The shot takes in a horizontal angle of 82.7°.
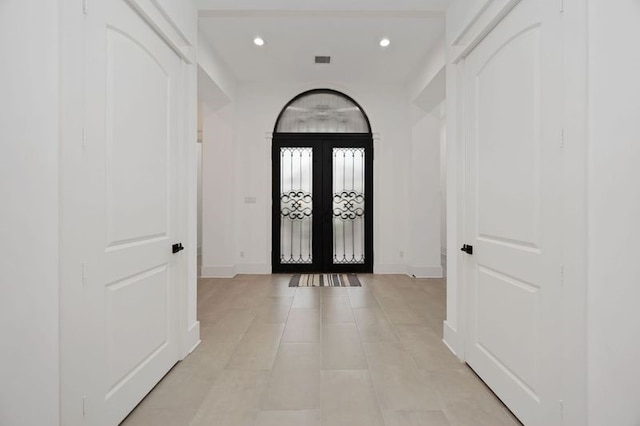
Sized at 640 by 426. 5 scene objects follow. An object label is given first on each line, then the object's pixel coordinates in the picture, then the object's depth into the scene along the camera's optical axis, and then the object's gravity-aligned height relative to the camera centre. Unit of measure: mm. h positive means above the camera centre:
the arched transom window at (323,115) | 6344 +1604
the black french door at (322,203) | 6340 +67
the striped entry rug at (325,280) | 5496 -1165
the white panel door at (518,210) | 1756 -22
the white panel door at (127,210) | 1772 -14
